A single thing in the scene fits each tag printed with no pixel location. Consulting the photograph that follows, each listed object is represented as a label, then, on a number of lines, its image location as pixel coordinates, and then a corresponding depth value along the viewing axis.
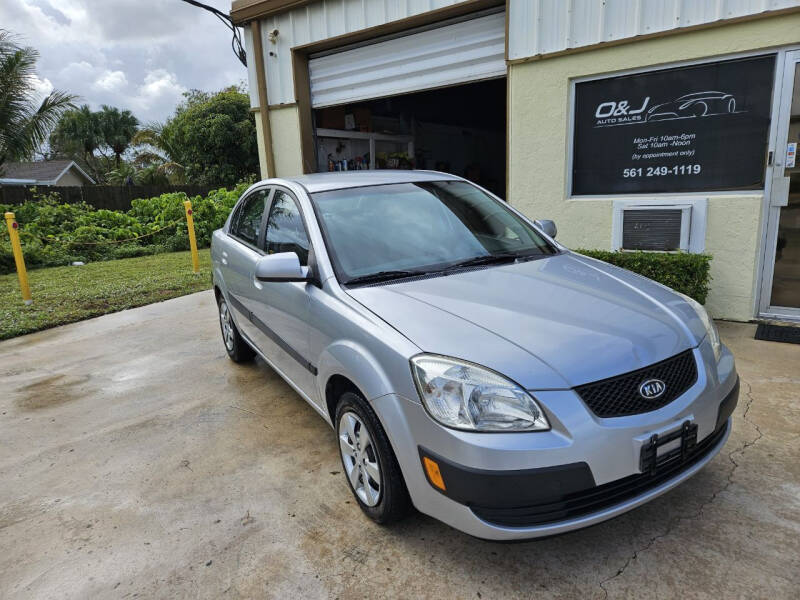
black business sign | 4.64
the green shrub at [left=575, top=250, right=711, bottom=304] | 4.66
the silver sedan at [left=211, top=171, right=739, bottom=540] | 1.82
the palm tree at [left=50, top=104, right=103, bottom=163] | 37.38
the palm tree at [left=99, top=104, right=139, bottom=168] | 38.69
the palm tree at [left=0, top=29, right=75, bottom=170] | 13.27
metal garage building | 4.58
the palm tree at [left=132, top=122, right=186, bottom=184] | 26.34
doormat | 4.41
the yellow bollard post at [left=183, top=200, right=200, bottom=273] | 9.46
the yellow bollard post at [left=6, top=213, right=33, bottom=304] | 7.15
